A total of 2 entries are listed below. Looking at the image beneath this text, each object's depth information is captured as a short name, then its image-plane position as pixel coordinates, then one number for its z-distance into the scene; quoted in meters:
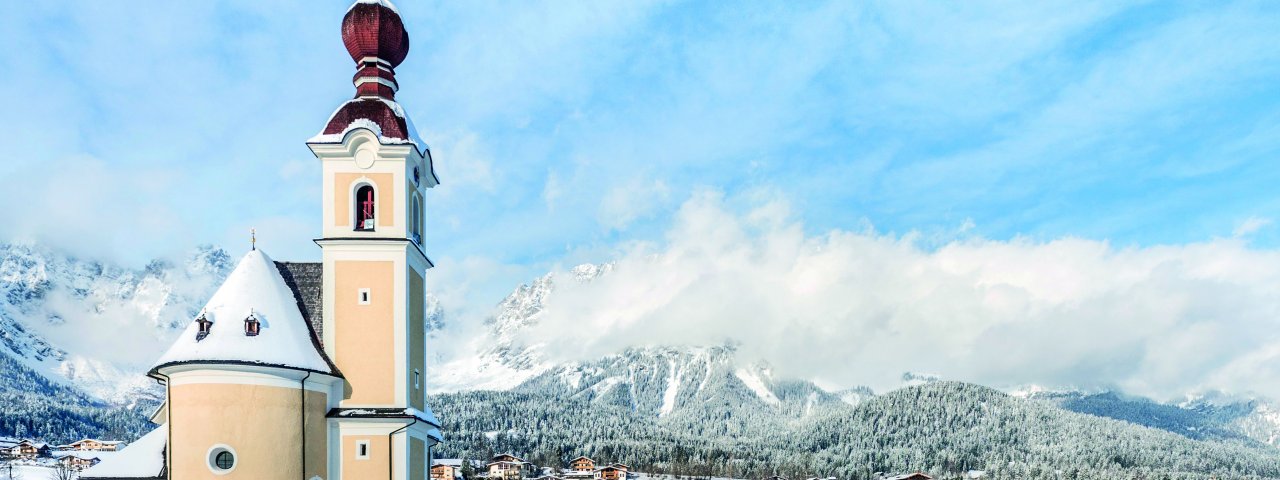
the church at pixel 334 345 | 35.56
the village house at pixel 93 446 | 174.88
